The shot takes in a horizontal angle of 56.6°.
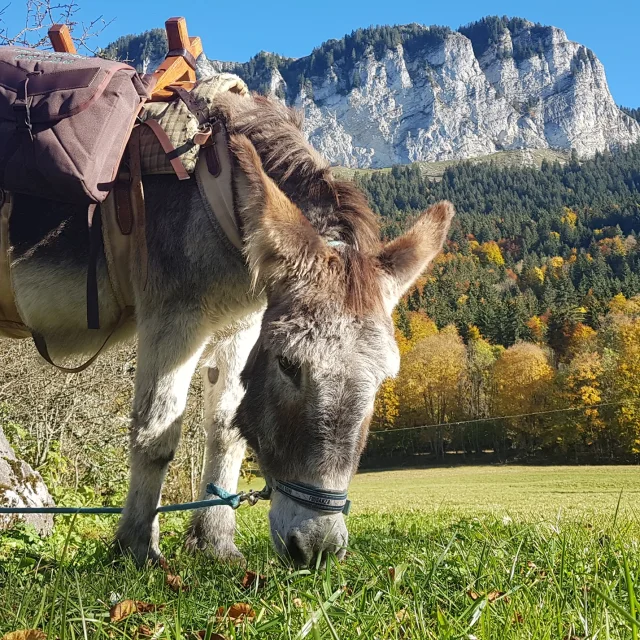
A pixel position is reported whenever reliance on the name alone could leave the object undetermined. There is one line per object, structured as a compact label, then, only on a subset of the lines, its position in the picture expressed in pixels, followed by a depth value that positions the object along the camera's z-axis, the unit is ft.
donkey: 8.38
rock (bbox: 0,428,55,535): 17.84
